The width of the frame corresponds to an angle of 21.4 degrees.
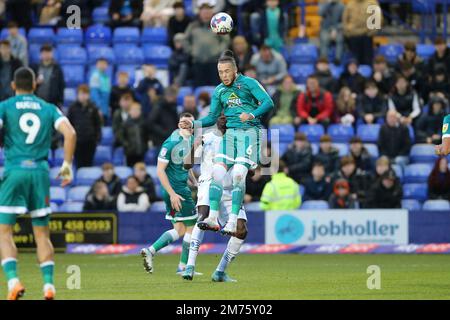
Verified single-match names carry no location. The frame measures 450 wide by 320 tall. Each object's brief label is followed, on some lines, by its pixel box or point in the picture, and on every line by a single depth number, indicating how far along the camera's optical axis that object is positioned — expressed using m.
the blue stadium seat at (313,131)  26.47
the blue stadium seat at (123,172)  26.15
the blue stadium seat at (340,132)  26.53
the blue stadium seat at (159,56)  29.09
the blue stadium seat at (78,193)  25.92
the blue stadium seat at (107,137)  27.39
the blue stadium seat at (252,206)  24.77
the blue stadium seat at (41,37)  29.55
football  17.05
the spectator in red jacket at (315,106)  25.98
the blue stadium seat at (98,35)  29.50
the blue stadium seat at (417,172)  25.86
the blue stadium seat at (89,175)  26.25
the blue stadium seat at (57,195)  26.06
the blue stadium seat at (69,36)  29.41
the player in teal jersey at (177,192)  16.88
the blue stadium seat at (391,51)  28.81
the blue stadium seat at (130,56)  28.97
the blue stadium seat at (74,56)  28.91
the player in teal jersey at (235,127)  15.65
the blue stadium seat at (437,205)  24.53
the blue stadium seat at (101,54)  28.97
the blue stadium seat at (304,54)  28.75
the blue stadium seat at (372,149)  26.05
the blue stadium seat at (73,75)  28.77
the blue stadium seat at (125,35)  29.44
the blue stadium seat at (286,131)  26.28
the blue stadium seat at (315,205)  24.67
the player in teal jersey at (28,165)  12.38
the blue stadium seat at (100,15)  30.16
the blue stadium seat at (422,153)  26.17
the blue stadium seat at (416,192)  25.48
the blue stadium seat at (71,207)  25.37
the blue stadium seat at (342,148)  26.02
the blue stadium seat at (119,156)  27.08
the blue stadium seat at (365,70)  28.08
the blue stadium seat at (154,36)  29.67
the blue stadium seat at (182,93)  27.78
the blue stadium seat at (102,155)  27.02
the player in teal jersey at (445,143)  15.13
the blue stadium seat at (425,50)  28.63
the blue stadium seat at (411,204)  25.17
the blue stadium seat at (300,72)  28.38
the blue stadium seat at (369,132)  26.66
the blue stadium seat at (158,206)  24.78
